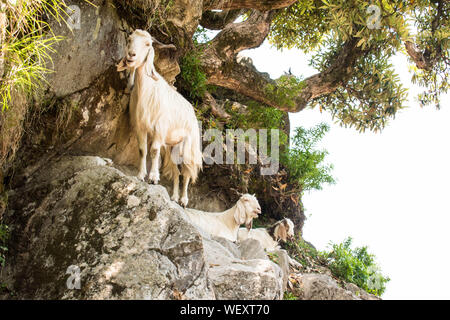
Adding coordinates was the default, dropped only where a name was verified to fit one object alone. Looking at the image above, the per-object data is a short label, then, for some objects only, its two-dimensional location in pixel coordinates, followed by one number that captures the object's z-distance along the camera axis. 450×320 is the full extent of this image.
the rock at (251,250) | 5.44
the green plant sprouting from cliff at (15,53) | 3.41
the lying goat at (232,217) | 6.46
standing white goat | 4.61
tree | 6.82
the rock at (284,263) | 5.88
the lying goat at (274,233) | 7.45
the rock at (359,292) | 6.42
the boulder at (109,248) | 3.21
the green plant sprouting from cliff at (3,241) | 3.62
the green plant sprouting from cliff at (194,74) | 6.83
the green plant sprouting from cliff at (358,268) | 7.50
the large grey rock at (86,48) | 4.43
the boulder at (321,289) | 5.35
